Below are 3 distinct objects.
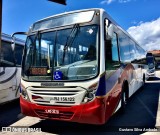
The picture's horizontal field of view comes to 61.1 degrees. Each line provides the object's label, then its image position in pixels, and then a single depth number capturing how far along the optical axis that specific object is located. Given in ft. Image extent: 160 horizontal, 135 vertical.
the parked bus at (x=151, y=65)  45.24
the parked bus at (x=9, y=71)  16.18
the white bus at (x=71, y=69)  9.99
